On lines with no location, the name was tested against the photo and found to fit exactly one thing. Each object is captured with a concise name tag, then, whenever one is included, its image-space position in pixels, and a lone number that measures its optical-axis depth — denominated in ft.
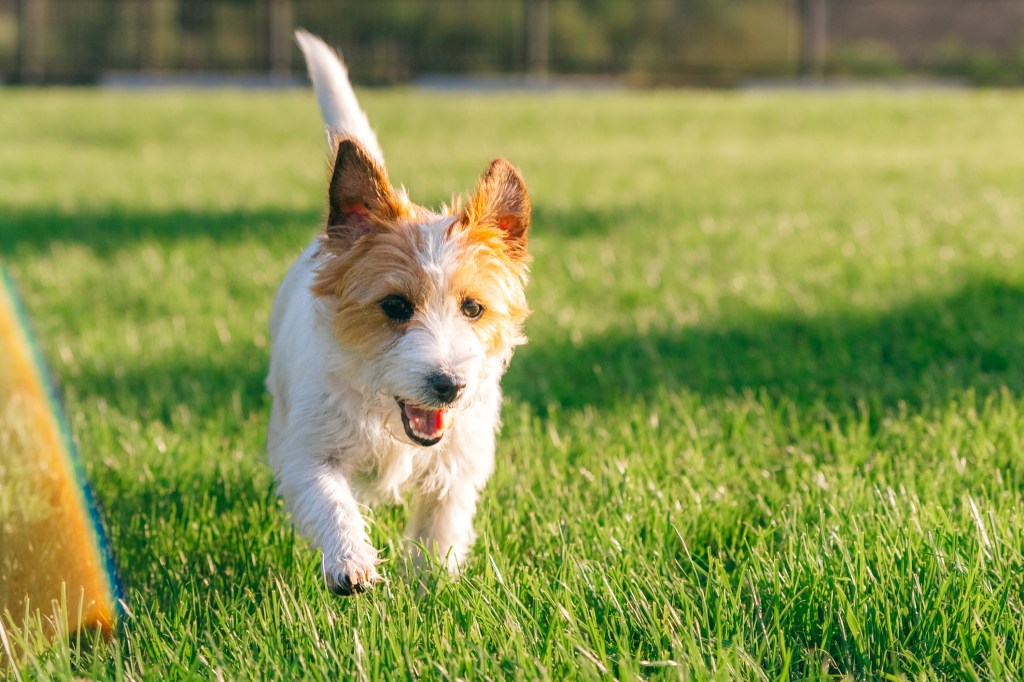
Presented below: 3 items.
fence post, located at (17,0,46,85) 81.71
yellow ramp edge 9.32
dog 9.27
